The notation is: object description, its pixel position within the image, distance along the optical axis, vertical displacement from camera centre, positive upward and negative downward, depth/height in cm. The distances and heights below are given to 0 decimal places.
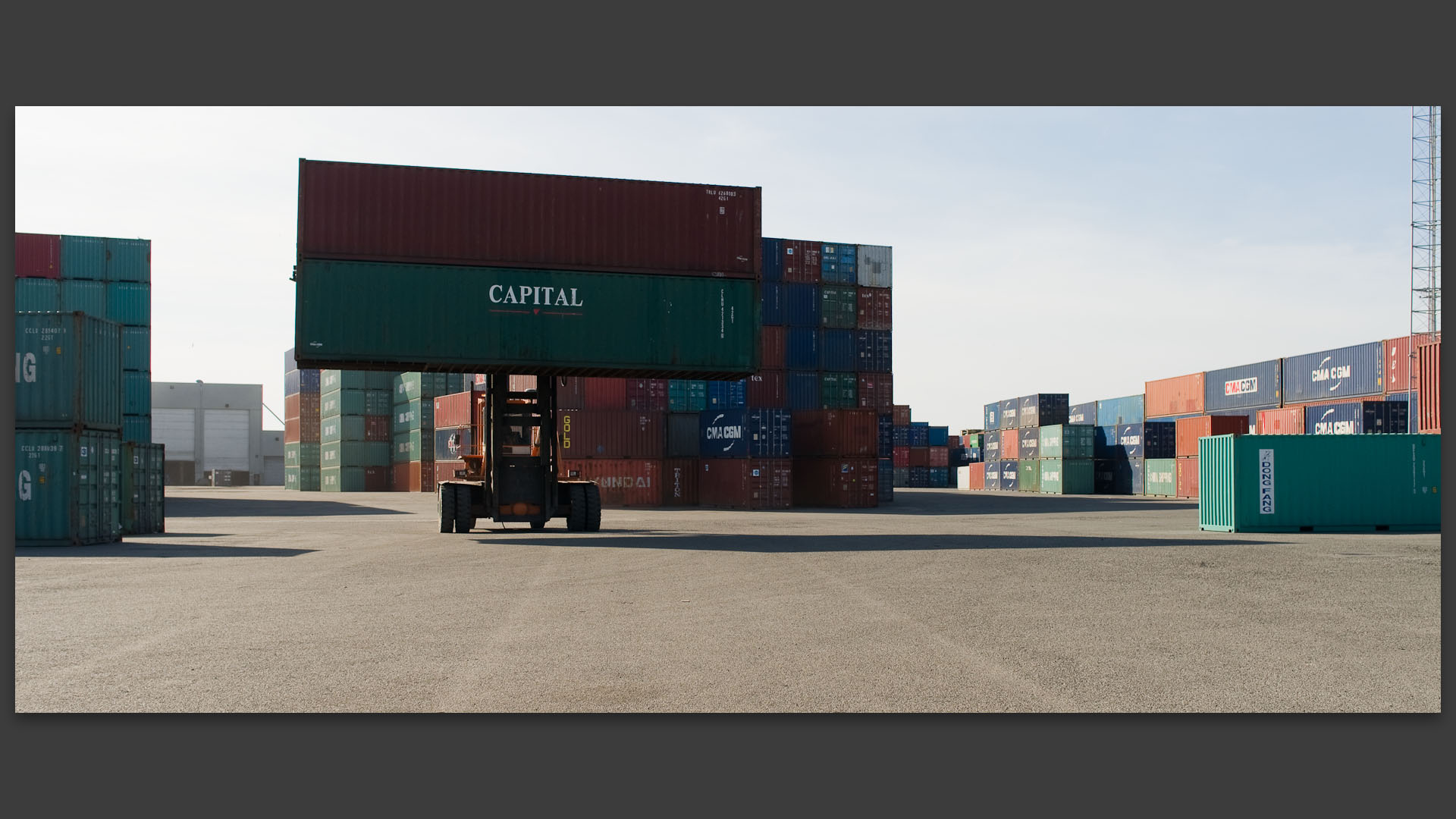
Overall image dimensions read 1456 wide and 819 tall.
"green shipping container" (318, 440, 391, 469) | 7112 -106
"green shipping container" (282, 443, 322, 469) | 7719 -125
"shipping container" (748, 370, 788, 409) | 4616 +201
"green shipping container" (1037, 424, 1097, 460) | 6072 -22
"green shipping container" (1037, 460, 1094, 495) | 6069 -223
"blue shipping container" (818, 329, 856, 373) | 4700 +379
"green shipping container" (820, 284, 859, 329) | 4684 +571
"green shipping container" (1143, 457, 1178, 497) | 5284 -200
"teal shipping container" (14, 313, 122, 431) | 1998 +125
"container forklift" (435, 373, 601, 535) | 2441 -85
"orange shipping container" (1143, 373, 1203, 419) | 5472 +216
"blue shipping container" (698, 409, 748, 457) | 4094 +17
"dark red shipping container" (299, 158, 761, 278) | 2170 +453
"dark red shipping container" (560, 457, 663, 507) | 4291 -164
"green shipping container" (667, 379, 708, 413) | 4484 +175
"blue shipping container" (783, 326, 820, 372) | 4641 +384
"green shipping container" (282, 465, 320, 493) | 7706 -297
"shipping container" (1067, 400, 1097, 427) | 6631 +147
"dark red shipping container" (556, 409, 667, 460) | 4294 +9
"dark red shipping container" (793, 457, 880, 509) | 4200 -175
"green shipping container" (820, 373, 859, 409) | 4712 +205
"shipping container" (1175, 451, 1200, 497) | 5000 -190
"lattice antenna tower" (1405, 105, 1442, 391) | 4842 +939
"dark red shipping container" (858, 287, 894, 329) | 4756 +566
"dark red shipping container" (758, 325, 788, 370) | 4603 +383
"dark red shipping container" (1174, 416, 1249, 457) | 4719 +39
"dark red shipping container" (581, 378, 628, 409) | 4344 +177
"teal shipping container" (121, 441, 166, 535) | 2473 -132
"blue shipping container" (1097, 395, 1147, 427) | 6059 +150
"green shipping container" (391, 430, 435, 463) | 6544 -51
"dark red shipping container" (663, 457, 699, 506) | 4353 -178
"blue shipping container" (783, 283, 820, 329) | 4631 +570
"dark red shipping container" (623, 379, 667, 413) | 4388 +172
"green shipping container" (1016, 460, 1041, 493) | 6575 -243
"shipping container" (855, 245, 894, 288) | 4769 +756
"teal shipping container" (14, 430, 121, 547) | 1991 -94
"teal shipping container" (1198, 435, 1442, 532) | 2502 -110
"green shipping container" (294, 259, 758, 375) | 2166 +245
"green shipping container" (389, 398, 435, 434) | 6525 +138
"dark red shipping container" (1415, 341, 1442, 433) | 3494 +171
